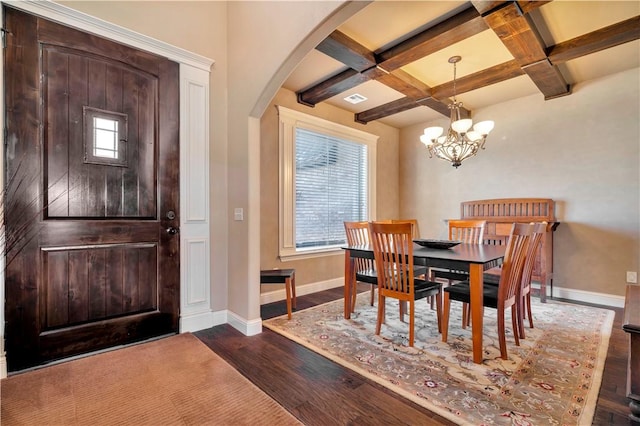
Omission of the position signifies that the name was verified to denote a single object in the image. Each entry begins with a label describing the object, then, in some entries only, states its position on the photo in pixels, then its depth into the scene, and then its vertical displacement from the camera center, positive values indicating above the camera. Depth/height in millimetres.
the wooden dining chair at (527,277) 2502 -588
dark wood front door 2031 +143
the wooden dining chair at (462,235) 3192 -276
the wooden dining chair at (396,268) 2406 -478
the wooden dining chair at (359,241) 3244 -351
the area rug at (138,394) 1576 -1090
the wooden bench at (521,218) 3713 -81
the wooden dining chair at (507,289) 2154 -620
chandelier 3035 +795
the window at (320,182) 3881 +441
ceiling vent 4117 +1589
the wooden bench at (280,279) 3018 -686
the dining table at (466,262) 2146 -402
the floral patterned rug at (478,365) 1640 -1071
